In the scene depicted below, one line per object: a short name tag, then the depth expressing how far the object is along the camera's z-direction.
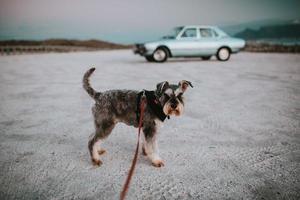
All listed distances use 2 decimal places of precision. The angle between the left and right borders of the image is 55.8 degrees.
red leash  2.68
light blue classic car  16.02
